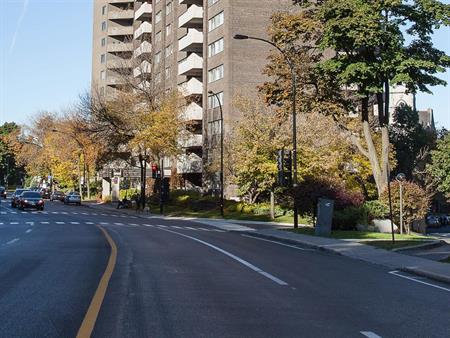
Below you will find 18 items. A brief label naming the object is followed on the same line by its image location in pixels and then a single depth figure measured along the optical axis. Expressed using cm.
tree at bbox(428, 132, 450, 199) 5475
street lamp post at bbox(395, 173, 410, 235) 2352
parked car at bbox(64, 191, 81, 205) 7435
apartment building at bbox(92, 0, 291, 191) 5944
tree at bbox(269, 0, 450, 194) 3097
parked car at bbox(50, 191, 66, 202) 8806
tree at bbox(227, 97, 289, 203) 4328
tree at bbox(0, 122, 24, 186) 13630
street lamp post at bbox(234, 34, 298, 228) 3022
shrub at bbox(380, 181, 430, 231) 2986
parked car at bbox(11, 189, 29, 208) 5772
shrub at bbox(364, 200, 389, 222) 3014
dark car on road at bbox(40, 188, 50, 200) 9661
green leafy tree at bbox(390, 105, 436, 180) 6338
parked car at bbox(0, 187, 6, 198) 9181
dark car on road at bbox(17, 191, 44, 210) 5244
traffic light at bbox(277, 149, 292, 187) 3122
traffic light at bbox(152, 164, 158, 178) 5331
